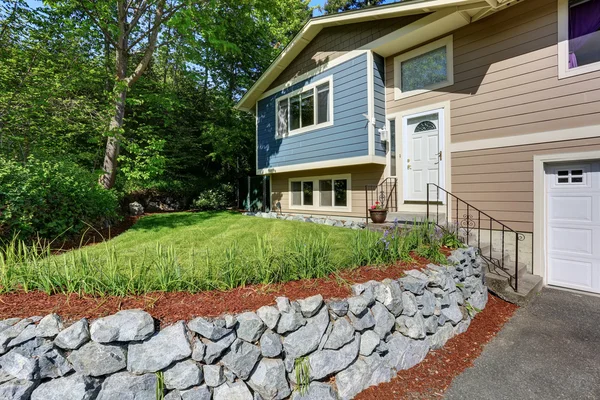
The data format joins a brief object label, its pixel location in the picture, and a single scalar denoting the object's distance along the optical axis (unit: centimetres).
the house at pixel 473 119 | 443
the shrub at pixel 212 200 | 1150
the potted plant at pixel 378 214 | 598
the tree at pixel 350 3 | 1708
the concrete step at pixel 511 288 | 412
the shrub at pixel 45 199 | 479
